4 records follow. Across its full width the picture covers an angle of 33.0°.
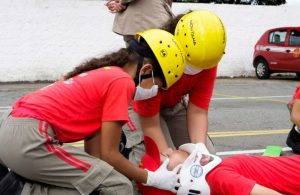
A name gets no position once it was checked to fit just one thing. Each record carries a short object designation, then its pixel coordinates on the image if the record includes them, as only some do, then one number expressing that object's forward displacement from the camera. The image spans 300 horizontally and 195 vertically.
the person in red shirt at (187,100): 3.05
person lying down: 2.60
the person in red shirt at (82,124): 2.58
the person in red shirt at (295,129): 3.53
